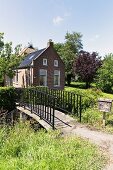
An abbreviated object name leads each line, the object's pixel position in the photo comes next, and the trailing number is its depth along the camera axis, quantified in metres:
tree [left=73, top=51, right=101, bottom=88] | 21.05
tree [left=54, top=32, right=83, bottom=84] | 27.22
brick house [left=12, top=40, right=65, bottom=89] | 14.77
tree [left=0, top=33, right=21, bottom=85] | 12.82
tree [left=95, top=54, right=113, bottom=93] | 19.08
